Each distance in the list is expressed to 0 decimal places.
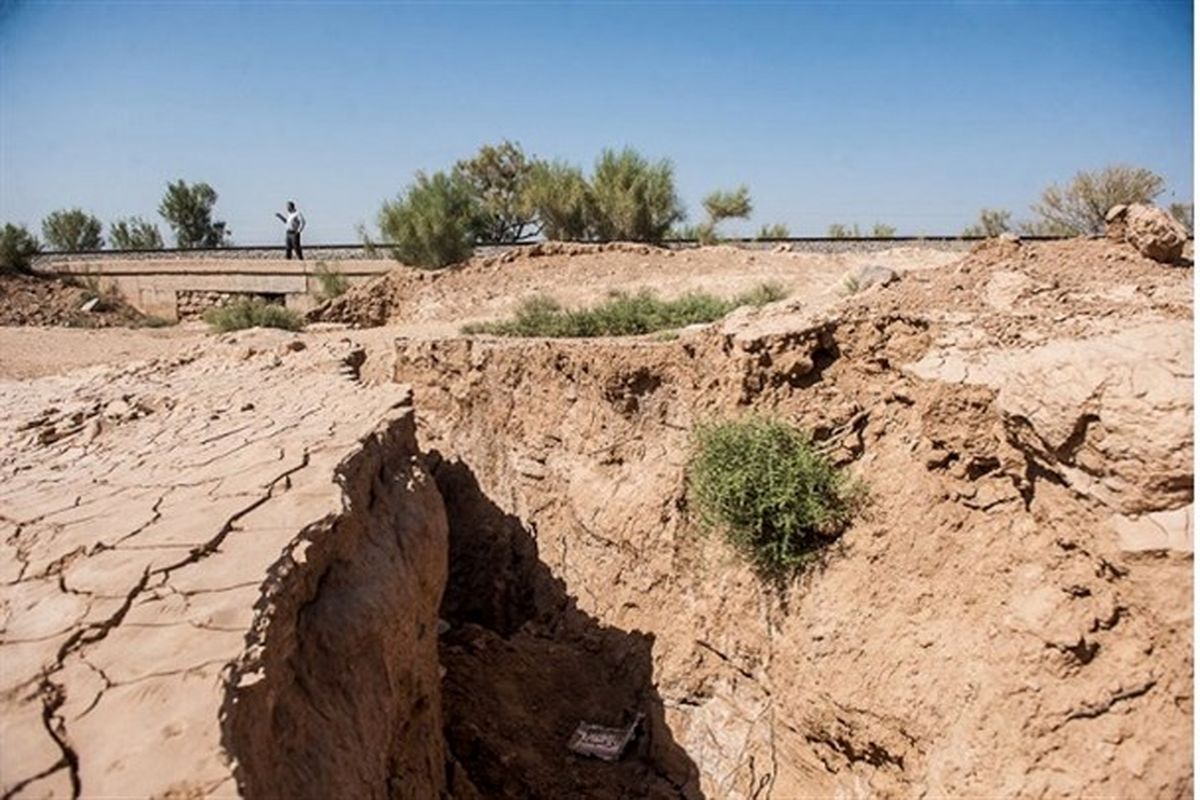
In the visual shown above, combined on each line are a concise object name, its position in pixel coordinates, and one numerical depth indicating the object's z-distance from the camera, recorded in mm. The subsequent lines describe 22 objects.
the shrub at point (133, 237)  24128
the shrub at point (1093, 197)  14352
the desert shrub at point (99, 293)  14570
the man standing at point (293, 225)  15266
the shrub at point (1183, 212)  16859
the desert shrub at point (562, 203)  15492
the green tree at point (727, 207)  16953
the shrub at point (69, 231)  24703
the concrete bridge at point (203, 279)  14234
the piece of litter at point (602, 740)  4973
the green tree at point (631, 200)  15211
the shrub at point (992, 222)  18094
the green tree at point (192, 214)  25180
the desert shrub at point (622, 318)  8648
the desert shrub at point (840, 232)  17359
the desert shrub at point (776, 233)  17006
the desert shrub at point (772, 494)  4566
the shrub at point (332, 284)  13695
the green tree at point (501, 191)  17038
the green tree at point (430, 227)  13758
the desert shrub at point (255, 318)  11492
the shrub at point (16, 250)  15078
